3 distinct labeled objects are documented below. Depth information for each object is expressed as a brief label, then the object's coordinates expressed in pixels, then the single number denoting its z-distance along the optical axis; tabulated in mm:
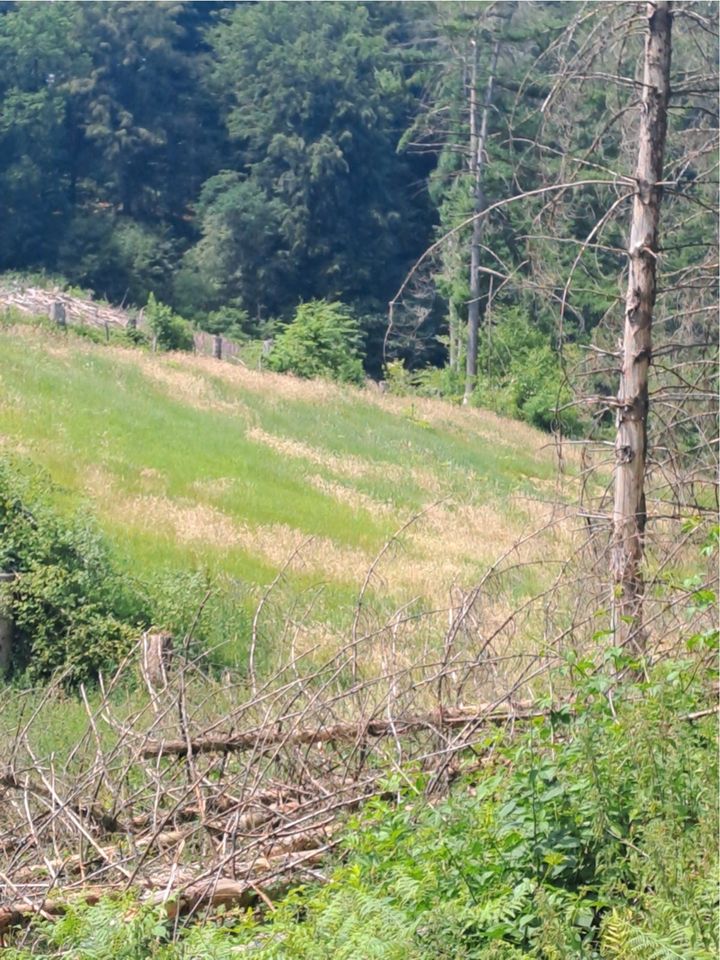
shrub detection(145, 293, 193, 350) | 40562
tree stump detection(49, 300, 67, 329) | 37575
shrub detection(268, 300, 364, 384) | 42188
